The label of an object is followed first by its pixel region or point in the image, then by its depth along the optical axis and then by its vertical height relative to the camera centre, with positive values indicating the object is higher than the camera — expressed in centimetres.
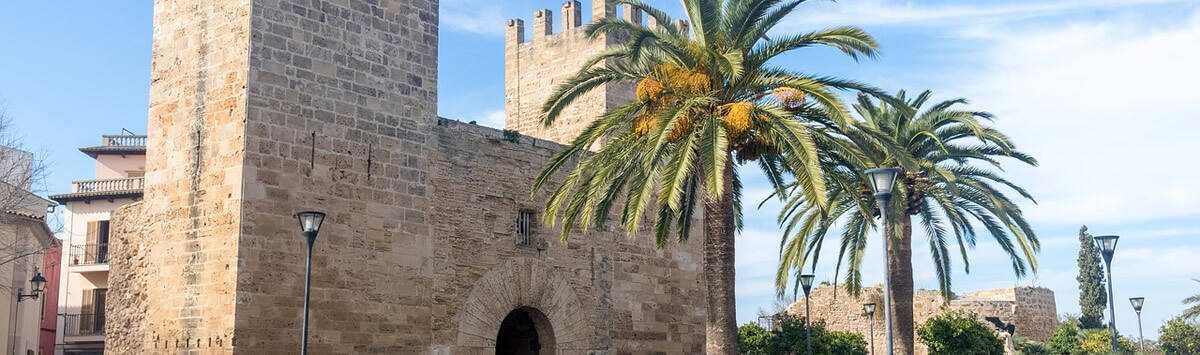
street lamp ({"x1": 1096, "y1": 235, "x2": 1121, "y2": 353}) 1702 +151
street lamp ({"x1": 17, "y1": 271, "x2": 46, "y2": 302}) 1948 +132
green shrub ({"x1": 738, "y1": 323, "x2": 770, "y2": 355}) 2358 +36
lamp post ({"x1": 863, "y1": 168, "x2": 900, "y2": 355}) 1141 +161
